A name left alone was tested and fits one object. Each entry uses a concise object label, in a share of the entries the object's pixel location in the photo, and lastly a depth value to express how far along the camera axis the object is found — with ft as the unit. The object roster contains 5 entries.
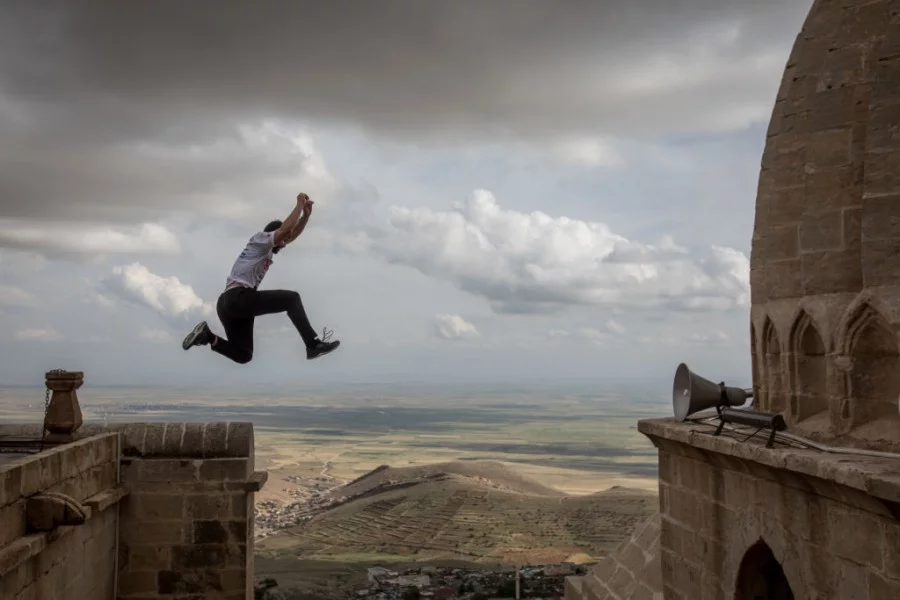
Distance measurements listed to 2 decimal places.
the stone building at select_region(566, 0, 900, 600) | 17.94
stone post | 29.00
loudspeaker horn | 25.38
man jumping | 25.27
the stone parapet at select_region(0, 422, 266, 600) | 29.30
